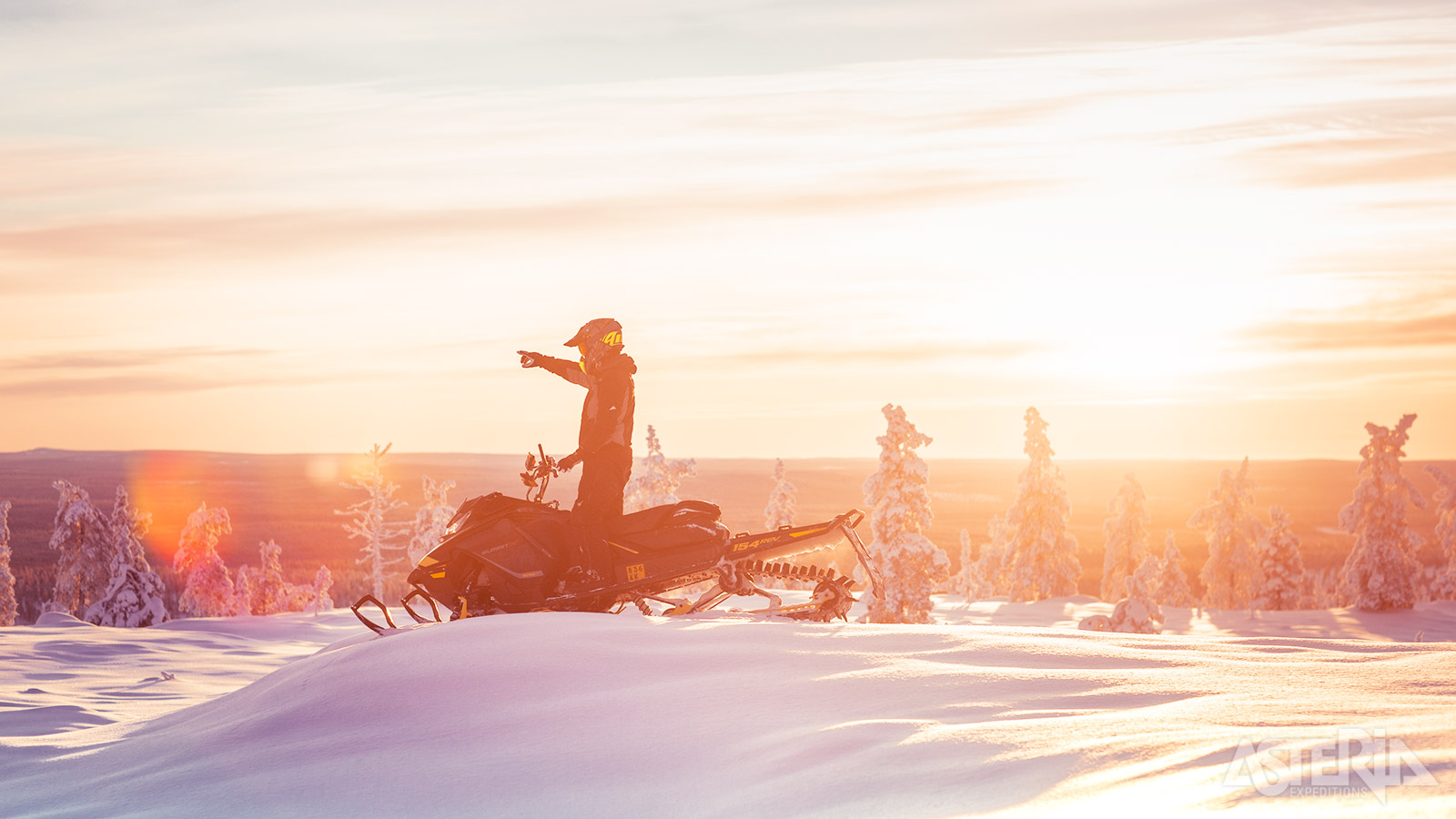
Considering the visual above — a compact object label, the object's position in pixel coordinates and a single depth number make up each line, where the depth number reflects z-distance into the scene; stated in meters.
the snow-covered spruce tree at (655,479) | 43.38
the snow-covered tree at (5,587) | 55.75
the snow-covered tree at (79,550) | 53.75
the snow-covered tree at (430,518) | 43.81
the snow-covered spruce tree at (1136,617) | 31.48
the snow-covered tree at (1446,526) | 50.28
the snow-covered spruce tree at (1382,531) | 50.38
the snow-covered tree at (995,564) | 71.19
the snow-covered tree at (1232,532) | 63.19
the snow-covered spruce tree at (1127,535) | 63.72
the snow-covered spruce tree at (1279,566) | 60.34
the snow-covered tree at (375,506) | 57.69
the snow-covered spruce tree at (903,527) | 36.28
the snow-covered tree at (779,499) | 52.94
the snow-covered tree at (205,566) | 69.44
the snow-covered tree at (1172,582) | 60.84
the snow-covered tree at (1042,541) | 59.12
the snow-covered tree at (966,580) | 77.53
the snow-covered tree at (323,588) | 72.82
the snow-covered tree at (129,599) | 42.34
